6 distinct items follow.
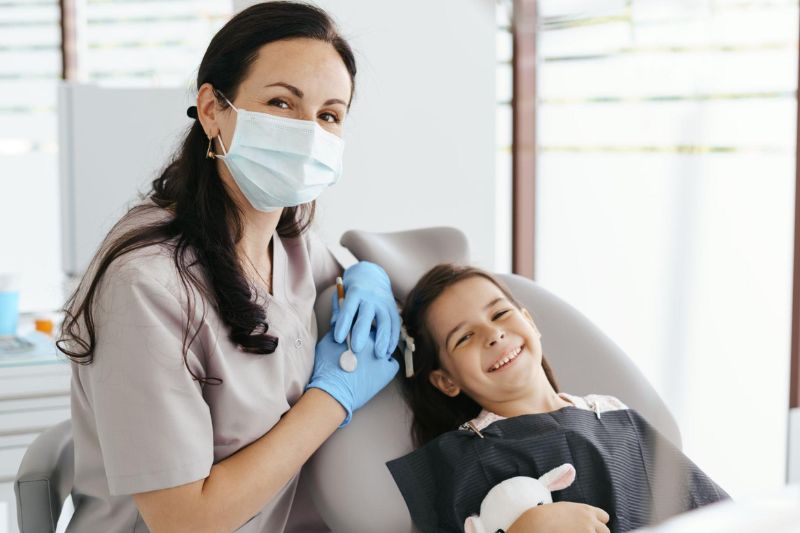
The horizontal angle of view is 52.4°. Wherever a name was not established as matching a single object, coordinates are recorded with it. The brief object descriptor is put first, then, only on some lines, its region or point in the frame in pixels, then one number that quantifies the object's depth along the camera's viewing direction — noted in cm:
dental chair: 121
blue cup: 222
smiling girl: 122
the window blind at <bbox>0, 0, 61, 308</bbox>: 330
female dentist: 105
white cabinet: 193
